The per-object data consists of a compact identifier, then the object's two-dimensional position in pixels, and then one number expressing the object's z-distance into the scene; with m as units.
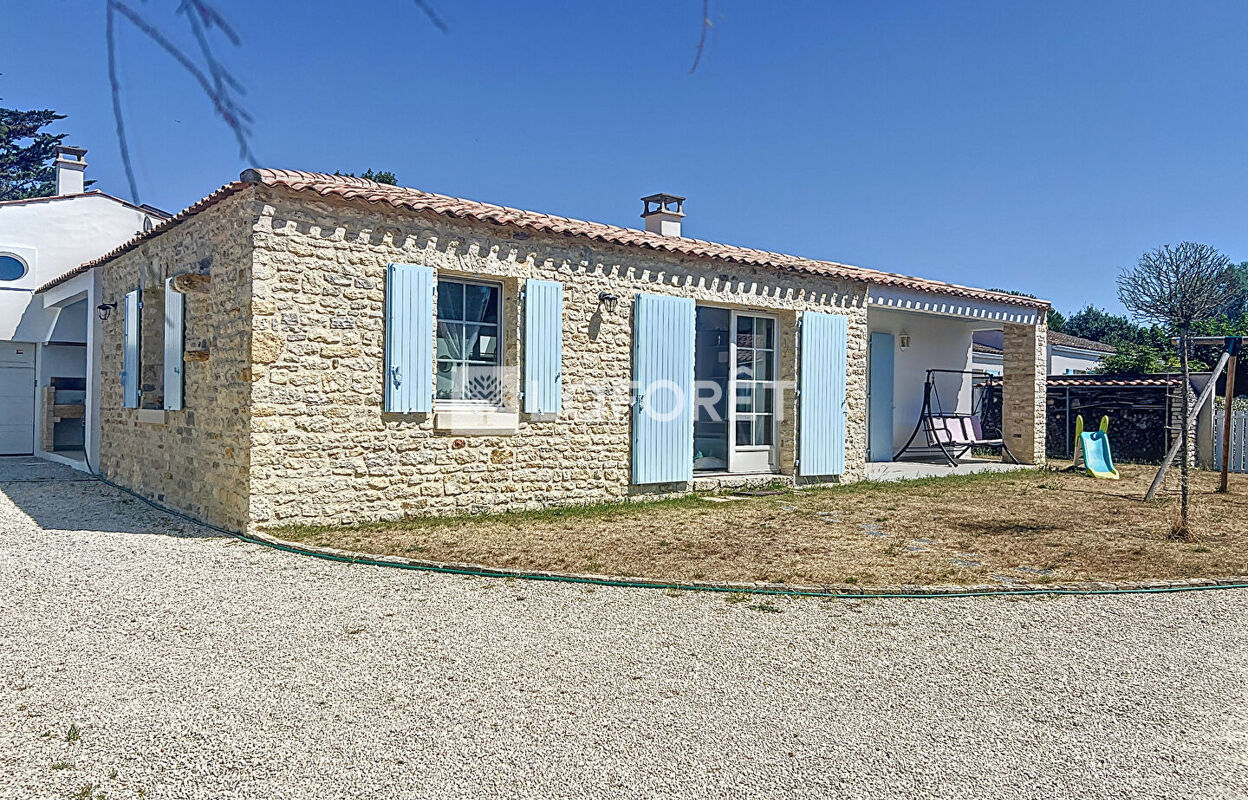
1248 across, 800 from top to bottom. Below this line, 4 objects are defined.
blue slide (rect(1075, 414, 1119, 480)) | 11.99
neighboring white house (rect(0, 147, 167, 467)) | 12.40
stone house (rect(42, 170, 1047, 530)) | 6.58
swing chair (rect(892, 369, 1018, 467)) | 12.79
